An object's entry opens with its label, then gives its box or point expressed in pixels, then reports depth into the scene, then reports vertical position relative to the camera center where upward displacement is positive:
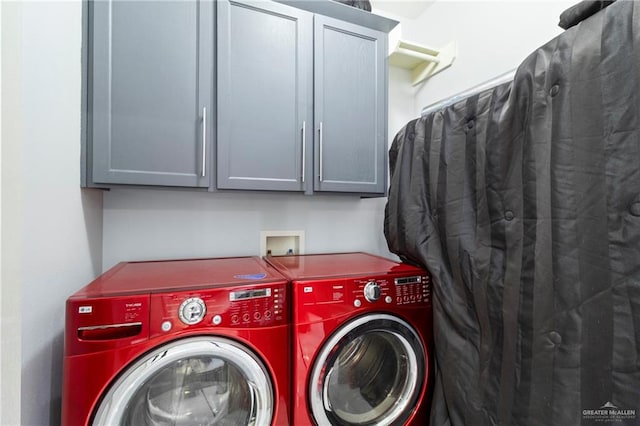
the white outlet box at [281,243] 1.68 -0.19
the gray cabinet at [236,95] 1.13 +0.55
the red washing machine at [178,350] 0.78 -0.43
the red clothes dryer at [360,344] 1.00 -0.52
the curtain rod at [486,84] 1.28 +0.66
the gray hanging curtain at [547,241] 0.67 -0.08
